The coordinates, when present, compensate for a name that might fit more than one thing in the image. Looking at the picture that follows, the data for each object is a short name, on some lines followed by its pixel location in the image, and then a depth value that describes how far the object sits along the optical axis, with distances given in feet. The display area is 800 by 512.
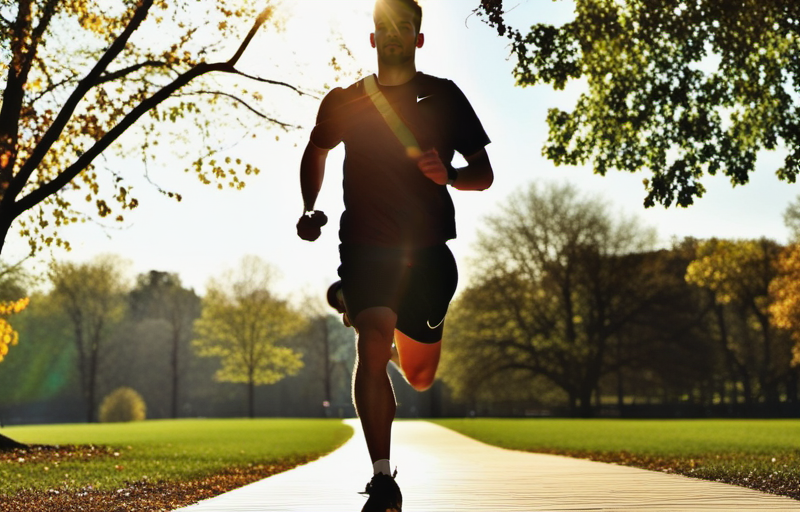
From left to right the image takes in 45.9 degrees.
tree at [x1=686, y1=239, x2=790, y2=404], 160.25
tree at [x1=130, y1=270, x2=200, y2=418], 240.73
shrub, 153.79
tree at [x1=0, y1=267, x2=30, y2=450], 42.78
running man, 14.05
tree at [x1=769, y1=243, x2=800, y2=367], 131.54
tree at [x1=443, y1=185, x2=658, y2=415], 160.97
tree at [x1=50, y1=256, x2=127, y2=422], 202.49
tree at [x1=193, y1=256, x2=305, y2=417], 200.03
